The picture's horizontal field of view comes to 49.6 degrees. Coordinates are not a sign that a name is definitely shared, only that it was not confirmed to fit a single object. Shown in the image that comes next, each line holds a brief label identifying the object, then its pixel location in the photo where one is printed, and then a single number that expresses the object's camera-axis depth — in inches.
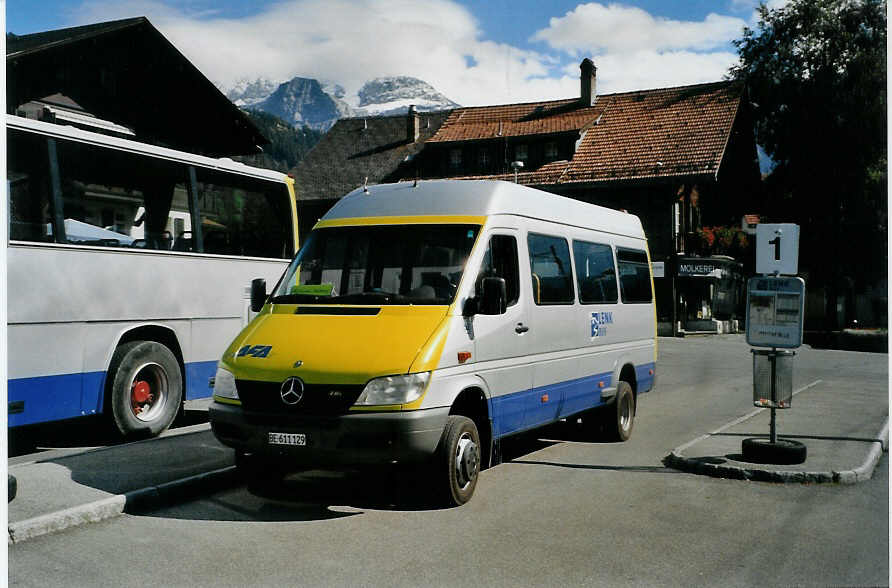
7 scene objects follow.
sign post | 358.6
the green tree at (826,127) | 1590.8
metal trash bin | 363.6
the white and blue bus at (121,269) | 365.1
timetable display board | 358.0
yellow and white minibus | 273.7
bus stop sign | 362.6
